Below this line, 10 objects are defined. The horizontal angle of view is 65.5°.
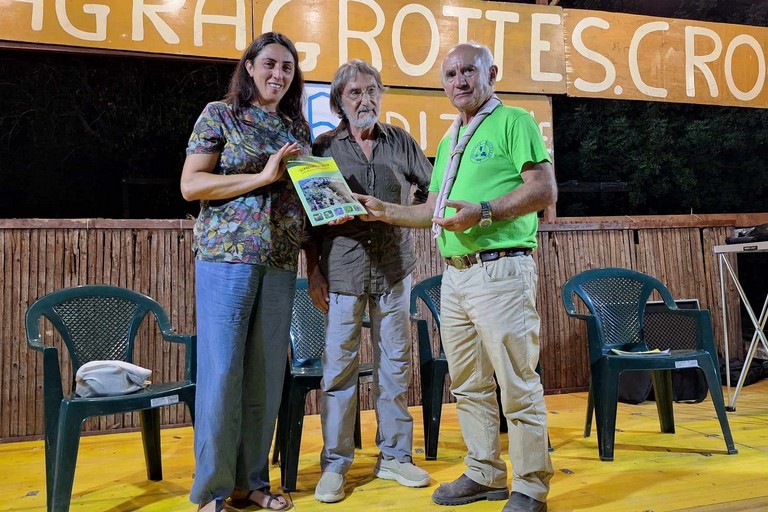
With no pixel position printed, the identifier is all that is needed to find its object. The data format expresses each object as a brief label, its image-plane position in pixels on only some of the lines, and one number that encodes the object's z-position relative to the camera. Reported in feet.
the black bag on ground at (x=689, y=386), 14.42
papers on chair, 10.59
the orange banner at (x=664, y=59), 15.83
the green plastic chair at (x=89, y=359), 7.82
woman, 7.38
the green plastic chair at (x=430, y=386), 10.45
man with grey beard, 8.61
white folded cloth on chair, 8.13
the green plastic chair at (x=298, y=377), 8.92
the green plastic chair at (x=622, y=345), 10.21
